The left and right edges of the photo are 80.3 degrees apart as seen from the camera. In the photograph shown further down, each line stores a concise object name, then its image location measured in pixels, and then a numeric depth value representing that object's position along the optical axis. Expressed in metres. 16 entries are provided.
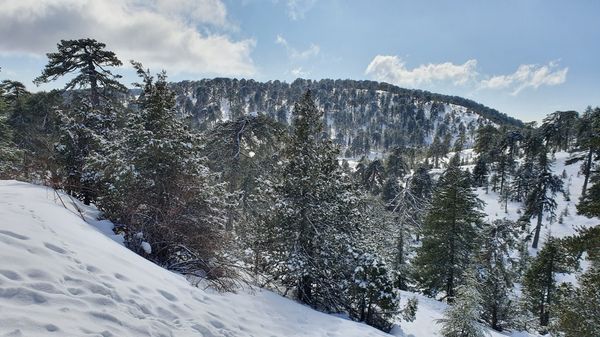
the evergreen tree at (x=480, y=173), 77.06
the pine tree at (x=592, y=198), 10.54
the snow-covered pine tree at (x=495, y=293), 22.31
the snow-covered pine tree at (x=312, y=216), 14.13
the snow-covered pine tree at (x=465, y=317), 13.26
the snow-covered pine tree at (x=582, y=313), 13.62
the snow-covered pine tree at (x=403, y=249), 27.58
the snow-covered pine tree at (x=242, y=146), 18.42
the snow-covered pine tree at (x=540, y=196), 47.35
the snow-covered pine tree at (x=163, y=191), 10.66
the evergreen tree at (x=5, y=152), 16.59
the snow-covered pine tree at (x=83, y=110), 13.75
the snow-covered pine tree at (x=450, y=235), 25.48
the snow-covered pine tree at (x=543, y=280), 28.56
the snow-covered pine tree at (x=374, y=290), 13.33
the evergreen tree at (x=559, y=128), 77.56
